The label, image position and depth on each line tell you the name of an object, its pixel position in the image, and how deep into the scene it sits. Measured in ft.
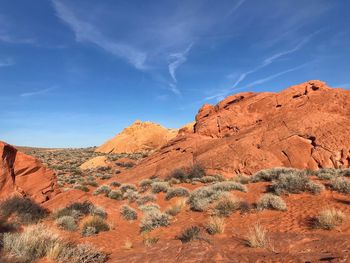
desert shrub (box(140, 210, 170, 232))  37.27
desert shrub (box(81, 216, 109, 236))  35.40
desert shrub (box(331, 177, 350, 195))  36.99
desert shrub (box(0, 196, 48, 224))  35.62
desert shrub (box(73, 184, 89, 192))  72.58
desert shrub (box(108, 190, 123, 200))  58.82
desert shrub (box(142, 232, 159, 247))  30.21
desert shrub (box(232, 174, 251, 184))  54.39
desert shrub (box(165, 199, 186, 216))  43.09
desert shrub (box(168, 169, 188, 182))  71.05
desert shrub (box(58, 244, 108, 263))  23.59
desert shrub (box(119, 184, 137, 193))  65.99
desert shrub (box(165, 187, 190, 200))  54.60
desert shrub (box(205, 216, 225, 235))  30.65
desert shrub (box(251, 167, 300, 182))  51.10
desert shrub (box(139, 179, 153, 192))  66.64
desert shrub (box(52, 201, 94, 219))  41.06
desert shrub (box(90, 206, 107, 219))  42.92
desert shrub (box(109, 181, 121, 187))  76.84
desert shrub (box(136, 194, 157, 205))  53.78
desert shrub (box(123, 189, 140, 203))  56.54
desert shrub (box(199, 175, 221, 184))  63.62
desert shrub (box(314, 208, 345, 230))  26.61
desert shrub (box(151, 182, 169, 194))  60.08
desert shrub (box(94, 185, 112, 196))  64.01
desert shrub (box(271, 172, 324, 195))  39.78
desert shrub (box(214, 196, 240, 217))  37.06
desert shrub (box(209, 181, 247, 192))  47.60
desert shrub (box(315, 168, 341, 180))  46.16
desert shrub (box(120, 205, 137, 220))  44.39
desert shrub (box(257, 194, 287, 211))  34.94
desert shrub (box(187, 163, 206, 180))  70.89
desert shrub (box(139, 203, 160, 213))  45.83
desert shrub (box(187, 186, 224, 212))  42.34
